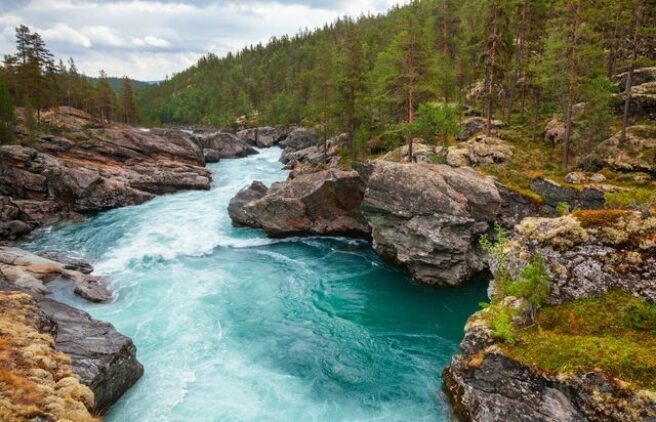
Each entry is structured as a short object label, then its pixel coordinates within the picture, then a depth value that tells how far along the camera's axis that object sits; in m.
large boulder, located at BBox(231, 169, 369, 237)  33.88
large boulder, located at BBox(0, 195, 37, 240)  36.72
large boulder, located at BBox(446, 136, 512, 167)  35.34
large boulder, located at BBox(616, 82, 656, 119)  32.50
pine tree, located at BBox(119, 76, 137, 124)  105.12
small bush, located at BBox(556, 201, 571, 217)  17.90
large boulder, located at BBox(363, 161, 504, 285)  26.08
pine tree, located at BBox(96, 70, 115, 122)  91.06
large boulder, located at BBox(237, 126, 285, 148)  101.12
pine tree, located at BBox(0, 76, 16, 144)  47.59
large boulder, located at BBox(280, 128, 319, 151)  78.62
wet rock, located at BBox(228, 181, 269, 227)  38.55
